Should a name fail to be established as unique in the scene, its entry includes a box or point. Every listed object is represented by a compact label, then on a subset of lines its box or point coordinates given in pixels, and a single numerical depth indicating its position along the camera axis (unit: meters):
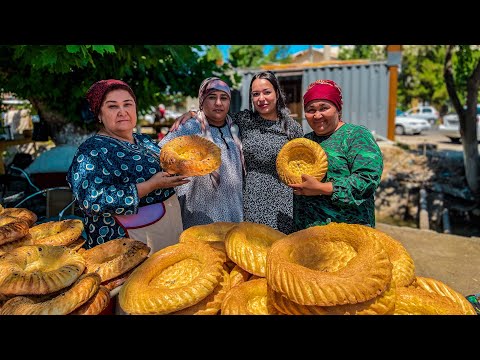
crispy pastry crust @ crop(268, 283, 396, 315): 1.22
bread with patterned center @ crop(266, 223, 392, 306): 1.20
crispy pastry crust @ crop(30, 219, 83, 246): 2.01
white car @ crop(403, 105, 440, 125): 30.31
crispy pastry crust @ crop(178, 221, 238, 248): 1.96
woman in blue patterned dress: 2.01
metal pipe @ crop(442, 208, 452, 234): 8.00
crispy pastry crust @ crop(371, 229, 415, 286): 1.50
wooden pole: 11.90
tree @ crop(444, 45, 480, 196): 9.62
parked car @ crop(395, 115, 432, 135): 24.30
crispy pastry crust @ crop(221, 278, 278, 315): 1.34
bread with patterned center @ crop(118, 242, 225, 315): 1.36
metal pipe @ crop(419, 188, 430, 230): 8.03
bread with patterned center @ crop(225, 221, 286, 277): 1.57
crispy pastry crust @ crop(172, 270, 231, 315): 1.41
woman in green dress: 1.94
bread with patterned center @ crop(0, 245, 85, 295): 1.42
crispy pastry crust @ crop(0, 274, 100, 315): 1.31
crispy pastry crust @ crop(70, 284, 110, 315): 1.37
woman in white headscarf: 2.82
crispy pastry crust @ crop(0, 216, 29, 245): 1.84
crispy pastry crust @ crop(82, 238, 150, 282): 1.66
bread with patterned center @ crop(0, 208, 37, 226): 2.17
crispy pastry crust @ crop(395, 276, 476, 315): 1.36
